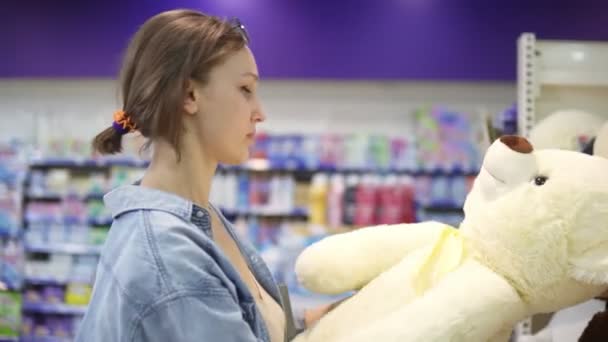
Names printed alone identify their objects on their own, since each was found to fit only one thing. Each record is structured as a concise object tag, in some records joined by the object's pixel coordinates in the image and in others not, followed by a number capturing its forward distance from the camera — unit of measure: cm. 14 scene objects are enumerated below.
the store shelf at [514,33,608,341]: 177
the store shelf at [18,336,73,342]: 518
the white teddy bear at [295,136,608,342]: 90
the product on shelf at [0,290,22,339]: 510
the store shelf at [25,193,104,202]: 500
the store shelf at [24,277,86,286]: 504
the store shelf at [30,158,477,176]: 448
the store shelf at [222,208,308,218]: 458
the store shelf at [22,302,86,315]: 505
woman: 88
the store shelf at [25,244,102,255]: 498
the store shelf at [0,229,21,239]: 500
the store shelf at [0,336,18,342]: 513
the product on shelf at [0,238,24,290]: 503
